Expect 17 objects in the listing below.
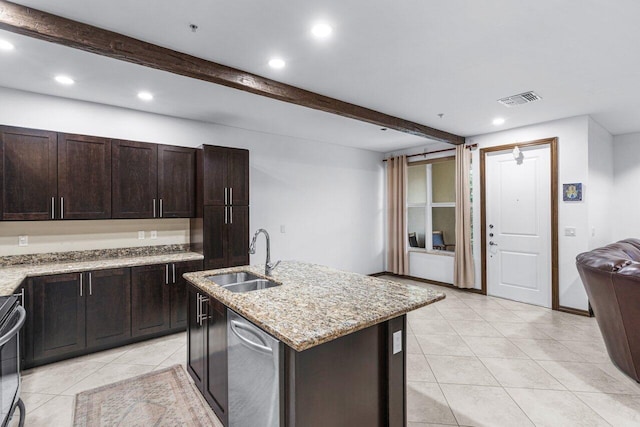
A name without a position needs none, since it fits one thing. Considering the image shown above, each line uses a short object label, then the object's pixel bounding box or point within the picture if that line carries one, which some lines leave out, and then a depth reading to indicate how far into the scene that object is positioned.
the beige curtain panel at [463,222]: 5.10
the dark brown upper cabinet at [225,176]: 3.75
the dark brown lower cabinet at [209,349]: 1.91
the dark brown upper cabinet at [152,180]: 3.41
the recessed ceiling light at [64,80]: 2.84
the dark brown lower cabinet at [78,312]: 2.76
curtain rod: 5.09
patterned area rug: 2.09
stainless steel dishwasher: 1.42
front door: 4.38
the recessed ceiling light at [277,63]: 2.59
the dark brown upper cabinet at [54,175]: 2.87
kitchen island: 1.37
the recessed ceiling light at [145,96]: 3.22
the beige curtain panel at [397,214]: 6.10
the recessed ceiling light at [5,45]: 2.26
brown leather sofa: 2.38
